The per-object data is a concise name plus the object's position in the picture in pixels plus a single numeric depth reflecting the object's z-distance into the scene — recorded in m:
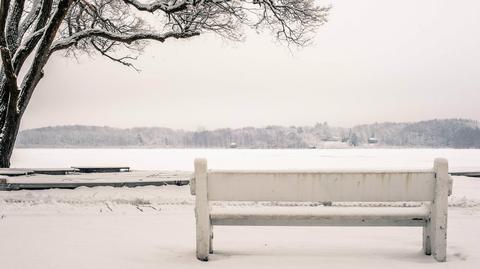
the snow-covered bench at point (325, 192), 4.61
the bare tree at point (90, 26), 13.34
